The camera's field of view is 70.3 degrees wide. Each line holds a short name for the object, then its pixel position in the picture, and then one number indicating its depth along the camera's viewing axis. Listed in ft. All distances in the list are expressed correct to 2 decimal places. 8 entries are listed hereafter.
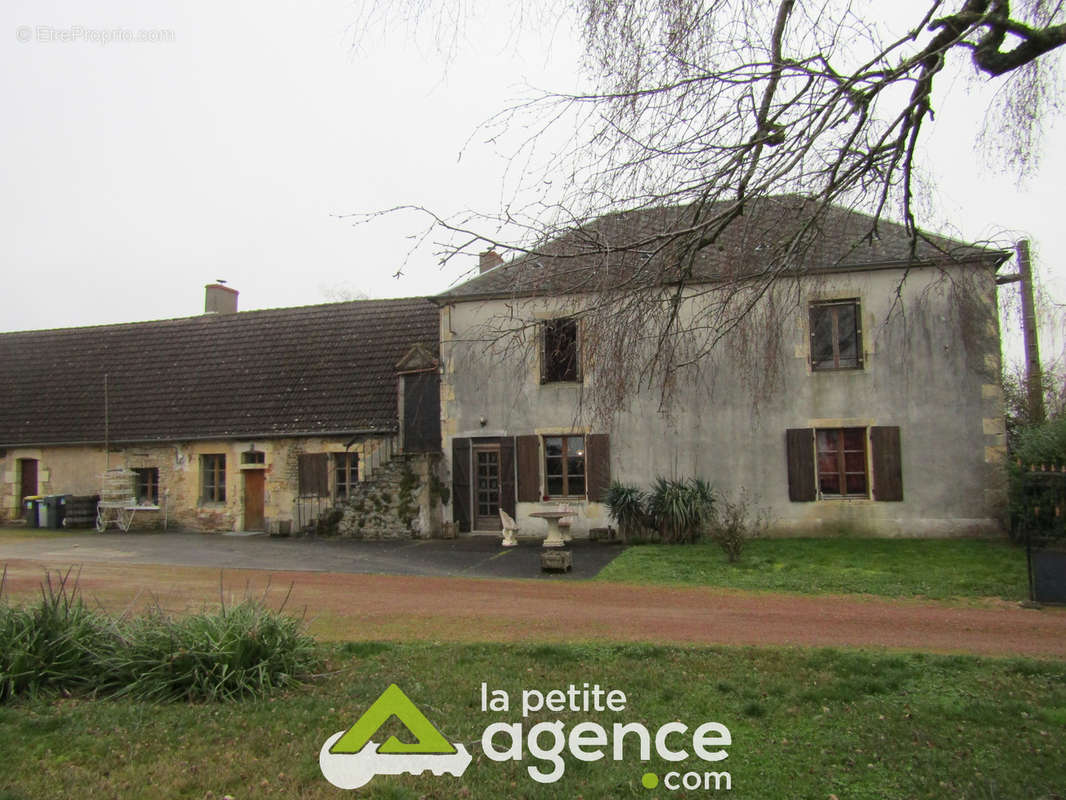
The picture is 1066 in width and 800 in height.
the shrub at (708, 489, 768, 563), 38.78
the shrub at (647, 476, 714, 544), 47.29
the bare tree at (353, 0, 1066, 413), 13.50
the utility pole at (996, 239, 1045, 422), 47.17
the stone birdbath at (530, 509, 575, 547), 43.94
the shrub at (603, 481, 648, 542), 48.78
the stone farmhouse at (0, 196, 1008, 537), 46.21
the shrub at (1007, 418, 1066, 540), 35.99
